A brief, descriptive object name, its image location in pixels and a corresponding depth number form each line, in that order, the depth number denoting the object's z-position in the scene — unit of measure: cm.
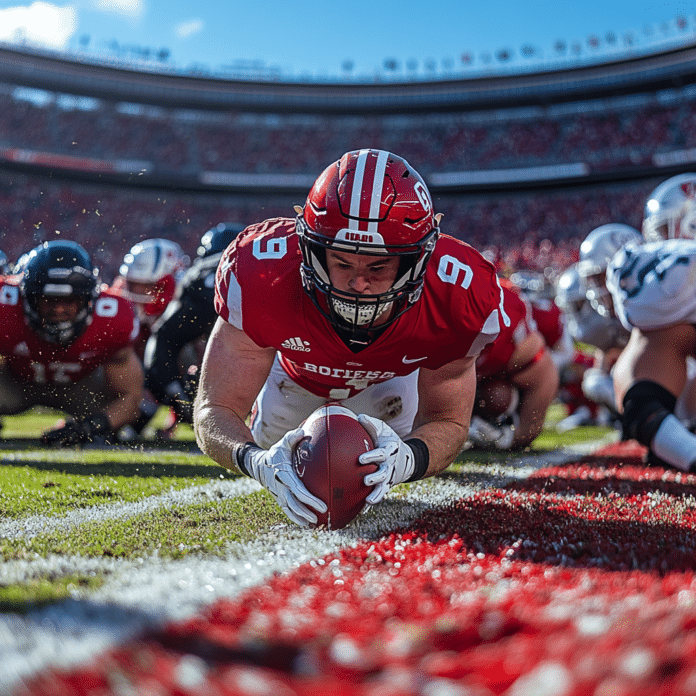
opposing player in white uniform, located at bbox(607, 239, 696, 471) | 330
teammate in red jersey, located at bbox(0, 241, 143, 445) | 389
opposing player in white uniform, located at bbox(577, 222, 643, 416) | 524
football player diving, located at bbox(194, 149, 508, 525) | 214
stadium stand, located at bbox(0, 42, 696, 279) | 2253
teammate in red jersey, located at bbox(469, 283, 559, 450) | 428
